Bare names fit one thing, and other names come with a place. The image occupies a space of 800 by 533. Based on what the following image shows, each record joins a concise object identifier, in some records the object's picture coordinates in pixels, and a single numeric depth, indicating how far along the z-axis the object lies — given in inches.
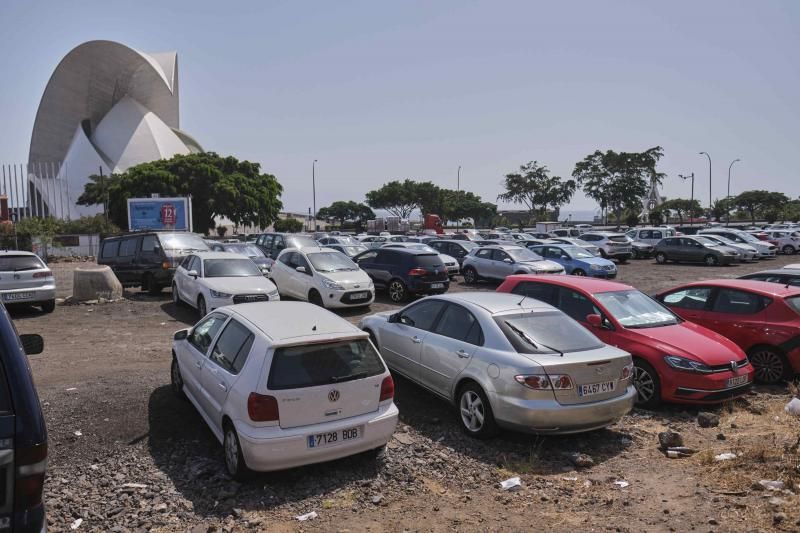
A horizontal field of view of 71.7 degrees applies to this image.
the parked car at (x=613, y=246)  1111.6
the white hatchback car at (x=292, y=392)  175.6
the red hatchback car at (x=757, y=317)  305.7
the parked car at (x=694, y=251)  1013.0
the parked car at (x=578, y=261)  784.9
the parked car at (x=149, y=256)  617.3
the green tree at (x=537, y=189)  2723.9
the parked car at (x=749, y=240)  1128.8
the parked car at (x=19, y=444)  105.7
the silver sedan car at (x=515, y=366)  207.8
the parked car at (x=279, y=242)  800.9
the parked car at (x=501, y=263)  721.6
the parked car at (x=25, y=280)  474.0
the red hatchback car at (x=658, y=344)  259.9
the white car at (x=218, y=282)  458.9
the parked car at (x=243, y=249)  829.7
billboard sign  1258.6
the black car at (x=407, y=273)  600.4
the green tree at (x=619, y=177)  2287.2
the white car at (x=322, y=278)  521.3
